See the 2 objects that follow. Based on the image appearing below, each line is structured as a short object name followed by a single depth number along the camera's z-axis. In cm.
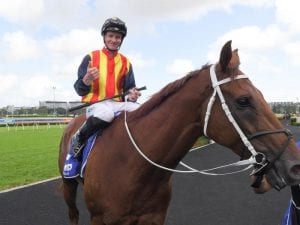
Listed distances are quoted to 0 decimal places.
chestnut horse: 245
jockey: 376
